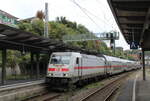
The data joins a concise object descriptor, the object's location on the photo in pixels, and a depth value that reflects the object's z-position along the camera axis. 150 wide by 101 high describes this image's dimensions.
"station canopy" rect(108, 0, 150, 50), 9.96
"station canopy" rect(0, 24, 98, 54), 13.33
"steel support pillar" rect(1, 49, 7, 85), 15.60
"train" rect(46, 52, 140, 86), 17.62
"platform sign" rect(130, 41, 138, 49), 23.12
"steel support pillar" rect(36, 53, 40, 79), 20.34
